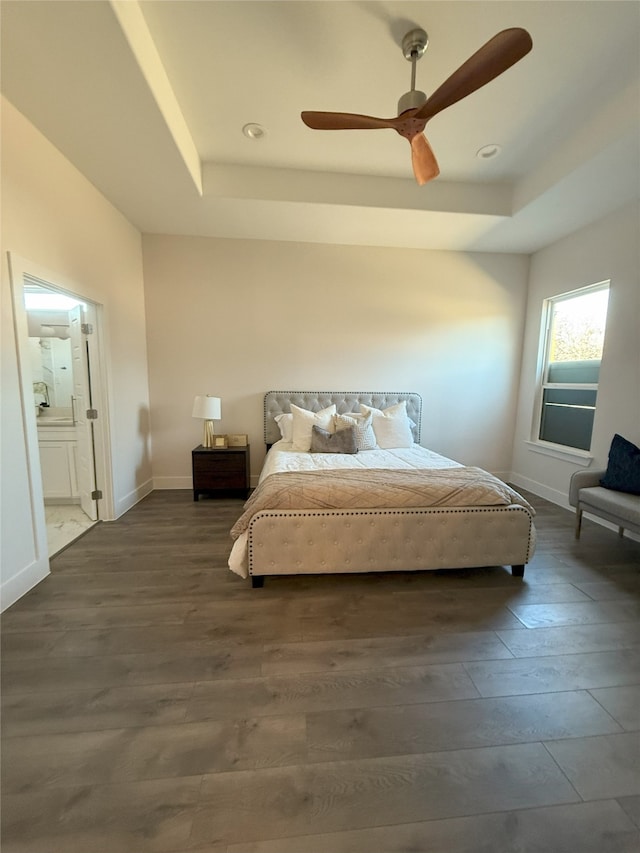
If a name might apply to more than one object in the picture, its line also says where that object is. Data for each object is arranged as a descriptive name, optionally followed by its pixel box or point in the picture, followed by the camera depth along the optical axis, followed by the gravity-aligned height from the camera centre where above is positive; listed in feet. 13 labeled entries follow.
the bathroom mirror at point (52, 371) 12.90 +0.33
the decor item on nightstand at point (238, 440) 13.82 -2.36
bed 7.25 -3.05
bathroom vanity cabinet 11.37 -2.85
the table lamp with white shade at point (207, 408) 12.50 -0.95
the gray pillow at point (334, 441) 11.60 -1.96
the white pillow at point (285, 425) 13.15 -1.62
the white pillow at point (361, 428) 12.16 -1.55
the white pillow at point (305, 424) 12.34 -1.46
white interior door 10.09 -1.07
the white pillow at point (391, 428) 12.62 -1.59
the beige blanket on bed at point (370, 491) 7.33 -2.39
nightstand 12.57 -3.26
